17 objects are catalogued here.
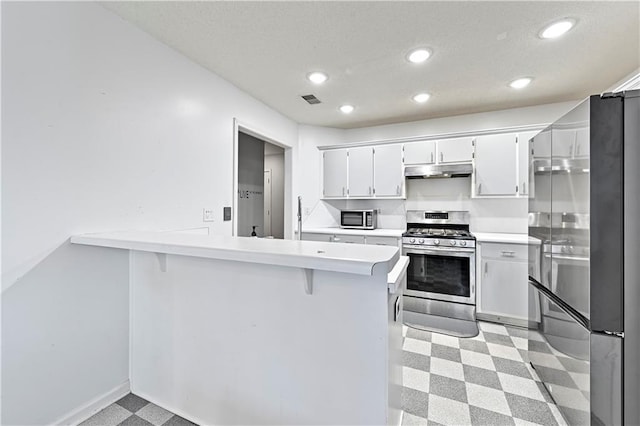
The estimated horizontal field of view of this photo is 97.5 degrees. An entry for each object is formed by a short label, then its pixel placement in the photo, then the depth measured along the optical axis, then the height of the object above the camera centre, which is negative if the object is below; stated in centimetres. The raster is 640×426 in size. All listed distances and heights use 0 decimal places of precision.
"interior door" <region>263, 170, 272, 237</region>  523 +20
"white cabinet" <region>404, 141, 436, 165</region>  354 +80
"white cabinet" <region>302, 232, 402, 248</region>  347 -32
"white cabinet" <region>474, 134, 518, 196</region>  321 +58
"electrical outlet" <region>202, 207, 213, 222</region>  247 -1
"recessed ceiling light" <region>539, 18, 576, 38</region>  184 +127
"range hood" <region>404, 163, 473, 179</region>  337 +54
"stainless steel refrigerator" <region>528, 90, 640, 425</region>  128 -21
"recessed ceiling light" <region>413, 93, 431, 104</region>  306 +131
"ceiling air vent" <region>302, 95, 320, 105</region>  312 +131
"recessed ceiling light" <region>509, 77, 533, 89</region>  266 +129
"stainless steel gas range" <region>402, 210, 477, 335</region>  305 -74
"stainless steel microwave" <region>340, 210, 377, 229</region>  396 -7
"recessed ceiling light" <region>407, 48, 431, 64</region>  220 +128
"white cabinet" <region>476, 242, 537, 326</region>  287 -72
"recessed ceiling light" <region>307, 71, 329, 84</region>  257 +129
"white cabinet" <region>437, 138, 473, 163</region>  337 +79
